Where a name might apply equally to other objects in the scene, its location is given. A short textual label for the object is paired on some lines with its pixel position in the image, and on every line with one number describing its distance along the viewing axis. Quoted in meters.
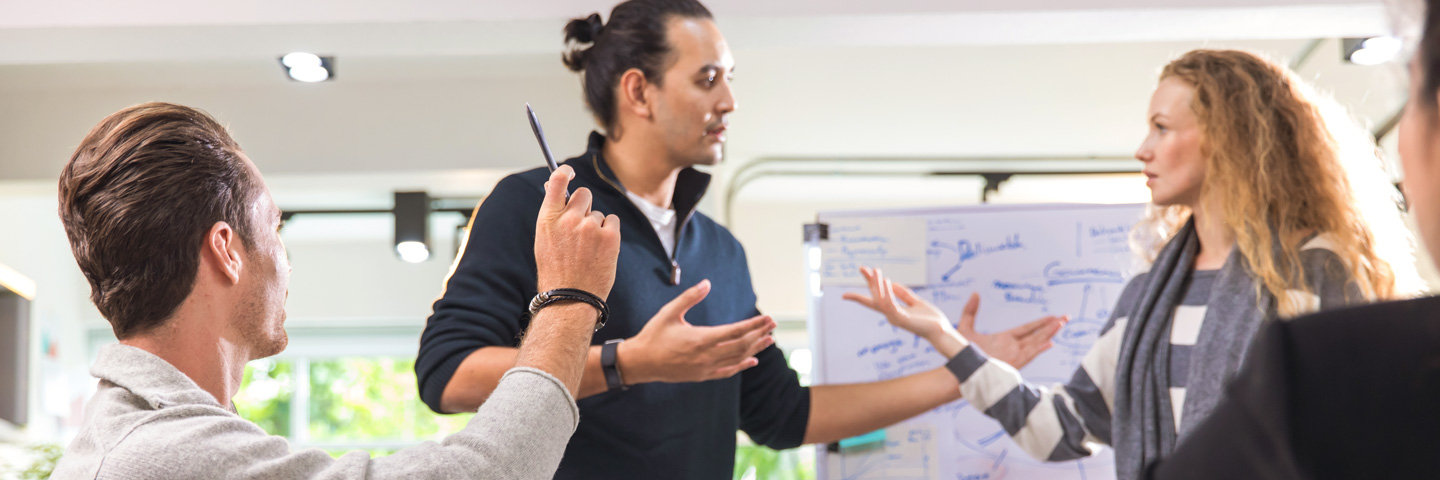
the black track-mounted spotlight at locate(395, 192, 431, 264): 4.50
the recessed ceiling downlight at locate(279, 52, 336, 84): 3.37
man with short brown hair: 1.03
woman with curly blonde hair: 1.82
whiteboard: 2.94
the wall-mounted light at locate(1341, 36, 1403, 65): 3.28
